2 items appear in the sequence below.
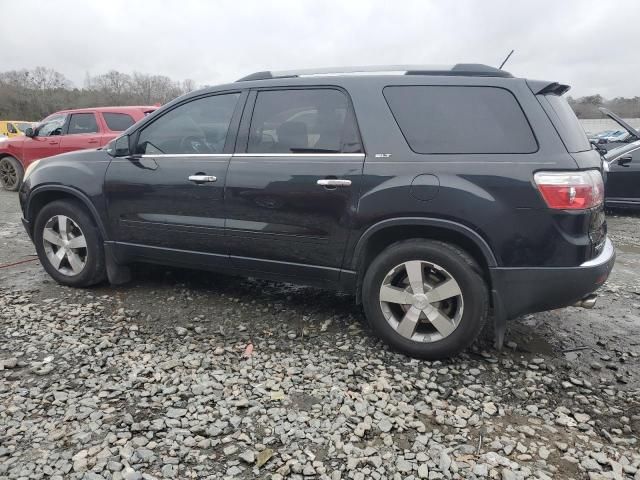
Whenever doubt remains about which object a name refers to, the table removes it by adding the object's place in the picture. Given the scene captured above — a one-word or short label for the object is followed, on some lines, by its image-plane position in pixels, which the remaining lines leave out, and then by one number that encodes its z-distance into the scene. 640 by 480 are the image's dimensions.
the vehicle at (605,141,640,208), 8.12
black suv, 2.87
